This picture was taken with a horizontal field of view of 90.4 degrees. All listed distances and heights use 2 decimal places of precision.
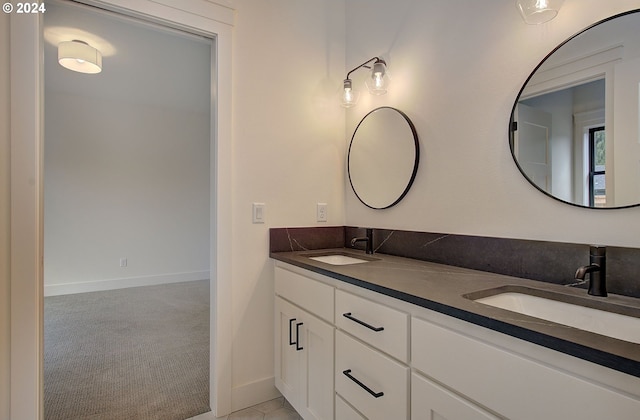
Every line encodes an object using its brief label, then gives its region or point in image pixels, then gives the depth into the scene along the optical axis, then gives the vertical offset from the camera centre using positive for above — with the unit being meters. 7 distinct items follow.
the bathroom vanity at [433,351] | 0.62 -0.37
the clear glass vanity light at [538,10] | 1.09 +0.70
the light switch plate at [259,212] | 1.86 -0.02
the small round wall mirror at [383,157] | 1.73 +0.30
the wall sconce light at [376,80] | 1.76 +0.73
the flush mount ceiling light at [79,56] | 2.55 +1.26
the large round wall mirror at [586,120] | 0.99 +0.31
